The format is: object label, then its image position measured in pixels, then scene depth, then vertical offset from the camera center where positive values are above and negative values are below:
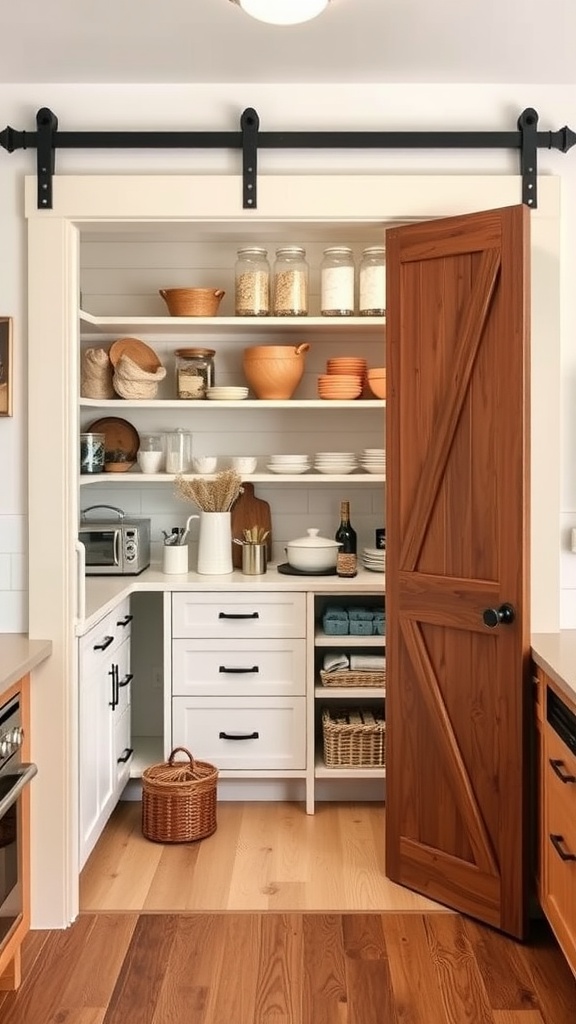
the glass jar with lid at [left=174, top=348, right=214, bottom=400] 4.32 +0.55
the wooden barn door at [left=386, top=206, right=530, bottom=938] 3.01 -0.20
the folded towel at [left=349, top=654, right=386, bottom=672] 4.19 -0.69
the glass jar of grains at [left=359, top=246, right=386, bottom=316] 4.07 +0.88
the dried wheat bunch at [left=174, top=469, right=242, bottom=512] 4.24 +0.03
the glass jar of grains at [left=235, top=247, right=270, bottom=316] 4.09 +0.87
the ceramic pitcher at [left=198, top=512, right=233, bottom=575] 4.30 -0.20
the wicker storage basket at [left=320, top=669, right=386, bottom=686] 4.17 -0.74
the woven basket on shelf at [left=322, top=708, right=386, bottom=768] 4.14 -1.01
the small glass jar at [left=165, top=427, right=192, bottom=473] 4.41 +0.21
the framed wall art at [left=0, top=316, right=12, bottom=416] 3.16 +0.41
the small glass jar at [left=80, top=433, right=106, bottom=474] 4.16 +0.19
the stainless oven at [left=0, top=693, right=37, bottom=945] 2.62 -0.84
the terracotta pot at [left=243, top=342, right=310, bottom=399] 4.24 +0.55
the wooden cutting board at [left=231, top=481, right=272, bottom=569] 4.61 -0.07
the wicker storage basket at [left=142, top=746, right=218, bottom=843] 3.81 -1.16
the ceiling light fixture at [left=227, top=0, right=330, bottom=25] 2.47 +1.21
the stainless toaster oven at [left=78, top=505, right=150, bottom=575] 4.20 -0.20
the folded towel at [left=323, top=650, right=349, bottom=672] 4.18 -0.68
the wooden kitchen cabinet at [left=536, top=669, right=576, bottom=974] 2.60 -0.85
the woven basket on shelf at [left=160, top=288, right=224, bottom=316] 4.17 +0.82
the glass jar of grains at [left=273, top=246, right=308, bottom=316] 4.07 +0.87
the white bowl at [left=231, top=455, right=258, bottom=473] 4.34 +0.15
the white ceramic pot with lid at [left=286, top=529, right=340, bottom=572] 4.25 -0.23
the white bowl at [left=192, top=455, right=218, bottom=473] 4.37 +0.15
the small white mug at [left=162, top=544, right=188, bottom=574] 4.29 -0.25
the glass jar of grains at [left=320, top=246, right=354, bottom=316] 4.07 +0.88
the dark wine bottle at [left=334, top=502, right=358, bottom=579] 4.33 -0.16
